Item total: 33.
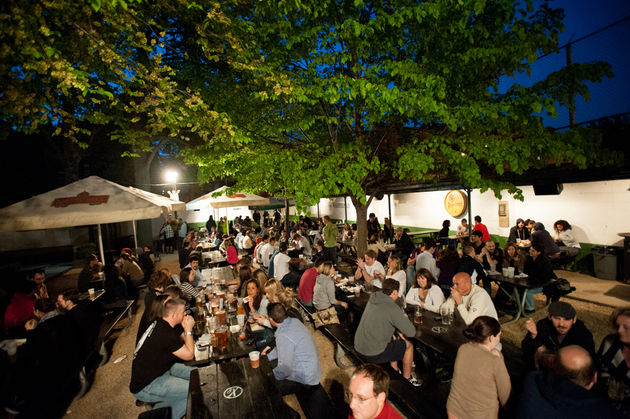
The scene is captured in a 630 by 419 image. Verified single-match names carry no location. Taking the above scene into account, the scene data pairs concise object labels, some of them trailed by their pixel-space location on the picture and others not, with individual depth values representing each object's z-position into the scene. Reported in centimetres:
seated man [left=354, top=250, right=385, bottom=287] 705
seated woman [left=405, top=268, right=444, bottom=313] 544
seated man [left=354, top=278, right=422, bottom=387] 432
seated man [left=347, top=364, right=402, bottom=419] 245
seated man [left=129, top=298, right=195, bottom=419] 374
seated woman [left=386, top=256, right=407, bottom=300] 648
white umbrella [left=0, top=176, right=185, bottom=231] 523
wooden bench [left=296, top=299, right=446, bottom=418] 340
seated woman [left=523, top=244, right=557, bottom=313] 682
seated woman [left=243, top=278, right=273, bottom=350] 523
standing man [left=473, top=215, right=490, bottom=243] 1094
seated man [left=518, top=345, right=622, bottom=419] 217
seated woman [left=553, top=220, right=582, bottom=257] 1038
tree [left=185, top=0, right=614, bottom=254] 517
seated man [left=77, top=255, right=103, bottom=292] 754
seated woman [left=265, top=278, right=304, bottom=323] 519
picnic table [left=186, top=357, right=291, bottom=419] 301
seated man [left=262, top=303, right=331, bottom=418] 382
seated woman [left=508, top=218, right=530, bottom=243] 1169
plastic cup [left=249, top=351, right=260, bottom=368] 380
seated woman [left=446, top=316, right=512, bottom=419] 283
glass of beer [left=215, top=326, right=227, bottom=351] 437
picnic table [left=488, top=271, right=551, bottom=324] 664
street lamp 1586
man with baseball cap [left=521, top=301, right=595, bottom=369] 345
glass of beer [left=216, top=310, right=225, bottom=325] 503
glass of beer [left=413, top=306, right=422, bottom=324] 480
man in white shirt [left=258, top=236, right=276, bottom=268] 1053
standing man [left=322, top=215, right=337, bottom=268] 1173
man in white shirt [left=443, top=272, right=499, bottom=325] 464
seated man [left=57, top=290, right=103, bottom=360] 469
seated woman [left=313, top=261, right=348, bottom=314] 611
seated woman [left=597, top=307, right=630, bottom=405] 306
